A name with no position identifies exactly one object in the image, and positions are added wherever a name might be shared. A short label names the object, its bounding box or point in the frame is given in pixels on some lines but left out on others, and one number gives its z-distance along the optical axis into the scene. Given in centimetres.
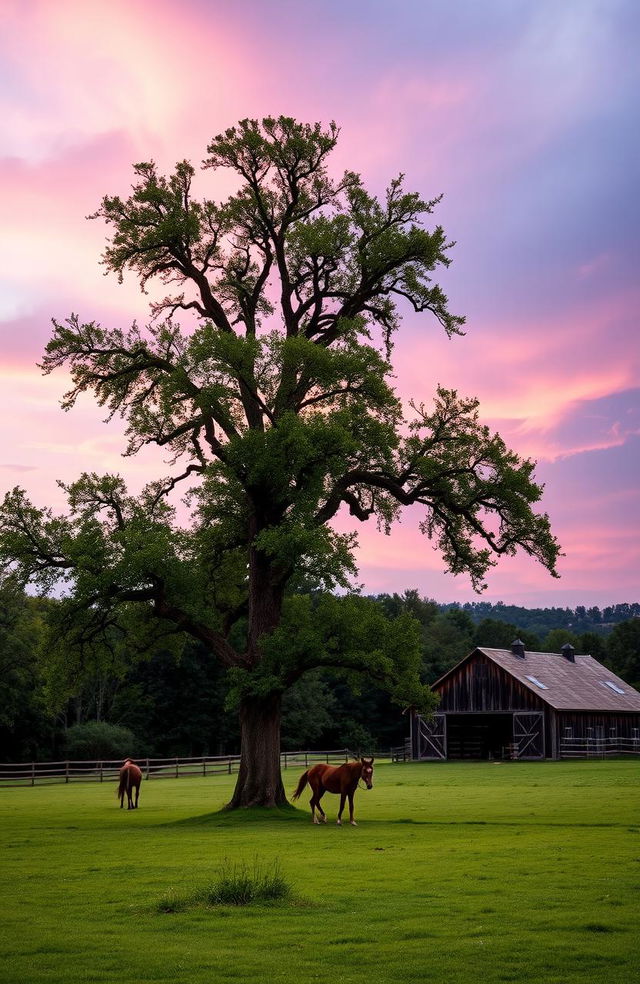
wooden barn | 5762
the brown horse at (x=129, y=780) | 3438
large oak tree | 2669
